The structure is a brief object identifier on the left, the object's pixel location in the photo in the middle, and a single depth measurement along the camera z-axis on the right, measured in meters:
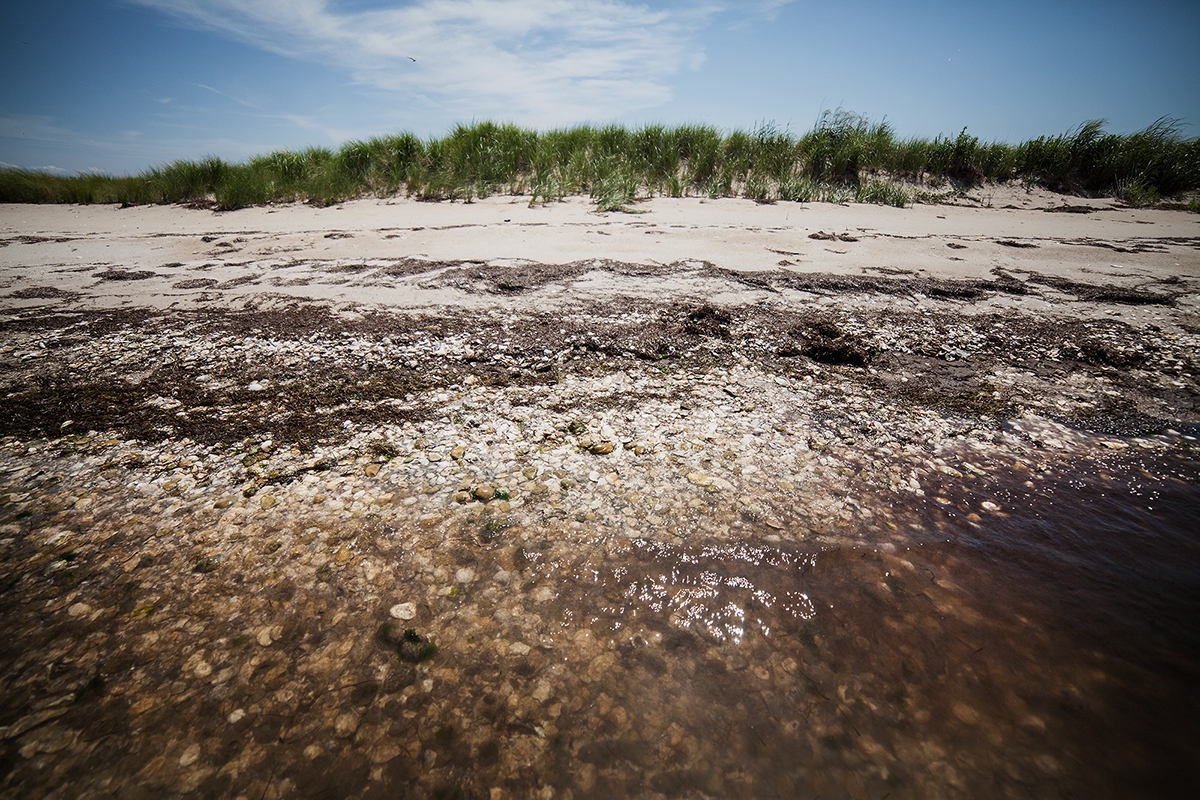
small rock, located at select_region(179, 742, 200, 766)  1.10
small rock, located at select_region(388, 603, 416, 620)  1.44
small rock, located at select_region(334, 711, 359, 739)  1.16
